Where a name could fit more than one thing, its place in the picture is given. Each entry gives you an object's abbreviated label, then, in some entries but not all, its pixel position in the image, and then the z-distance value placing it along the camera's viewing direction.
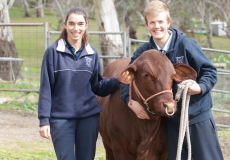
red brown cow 4.57
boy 4.73
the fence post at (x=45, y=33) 11.81
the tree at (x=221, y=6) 33.83
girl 5.07
